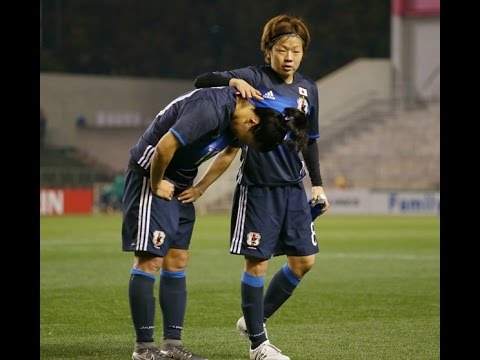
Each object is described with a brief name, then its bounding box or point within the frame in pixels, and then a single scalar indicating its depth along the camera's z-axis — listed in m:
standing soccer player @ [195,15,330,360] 14.72
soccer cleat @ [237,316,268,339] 16.12
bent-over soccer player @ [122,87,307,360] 13.72
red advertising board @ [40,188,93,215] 73.81
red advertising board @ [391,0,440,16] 95.19
